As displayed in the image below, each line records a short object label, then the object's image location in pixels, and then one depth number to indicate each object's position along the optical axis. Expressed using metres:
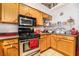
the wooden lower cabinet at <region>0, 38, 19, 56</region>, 1.16
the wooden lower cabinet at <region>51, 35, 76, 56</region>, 1.29
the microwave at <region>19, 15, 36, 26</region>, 1.28
